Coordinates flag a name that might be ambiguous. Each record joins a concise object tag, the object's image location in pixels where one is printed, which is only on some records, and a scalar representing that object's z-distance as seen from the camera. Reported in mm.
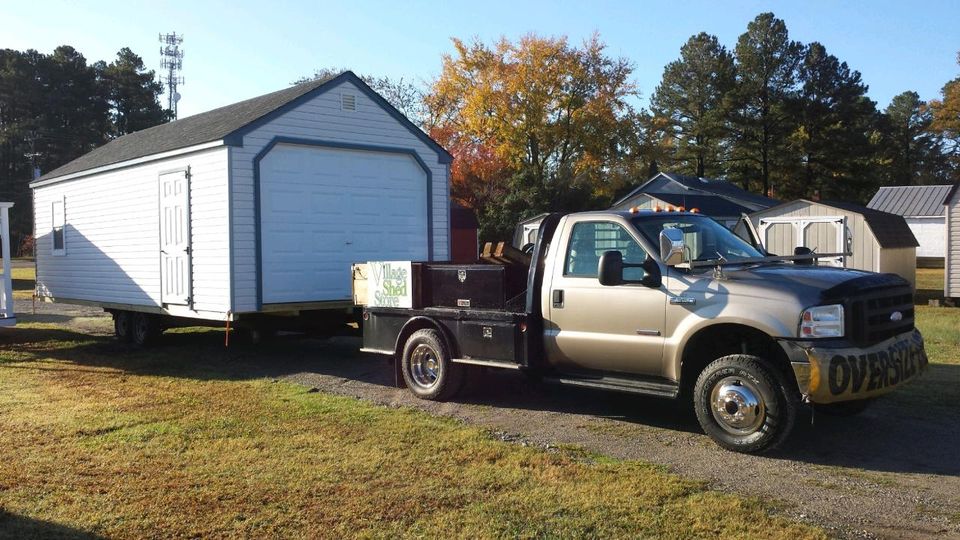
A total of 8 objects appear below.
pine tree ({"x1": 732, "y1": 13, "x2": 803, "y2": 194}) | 53469
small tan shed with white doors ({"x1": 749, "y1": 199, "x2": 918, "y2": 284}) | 21500
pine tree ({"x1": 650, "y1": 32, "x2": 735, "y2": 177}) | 55638
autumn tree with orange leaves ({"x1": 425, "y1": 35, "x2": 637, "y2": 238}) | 44000
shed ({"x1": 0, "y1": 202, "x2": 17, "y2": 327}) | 12945
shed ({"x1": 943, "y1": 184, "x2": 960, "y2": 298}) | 19922
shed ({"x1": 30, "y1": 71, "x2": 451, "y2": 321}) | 10930
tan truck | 6125
